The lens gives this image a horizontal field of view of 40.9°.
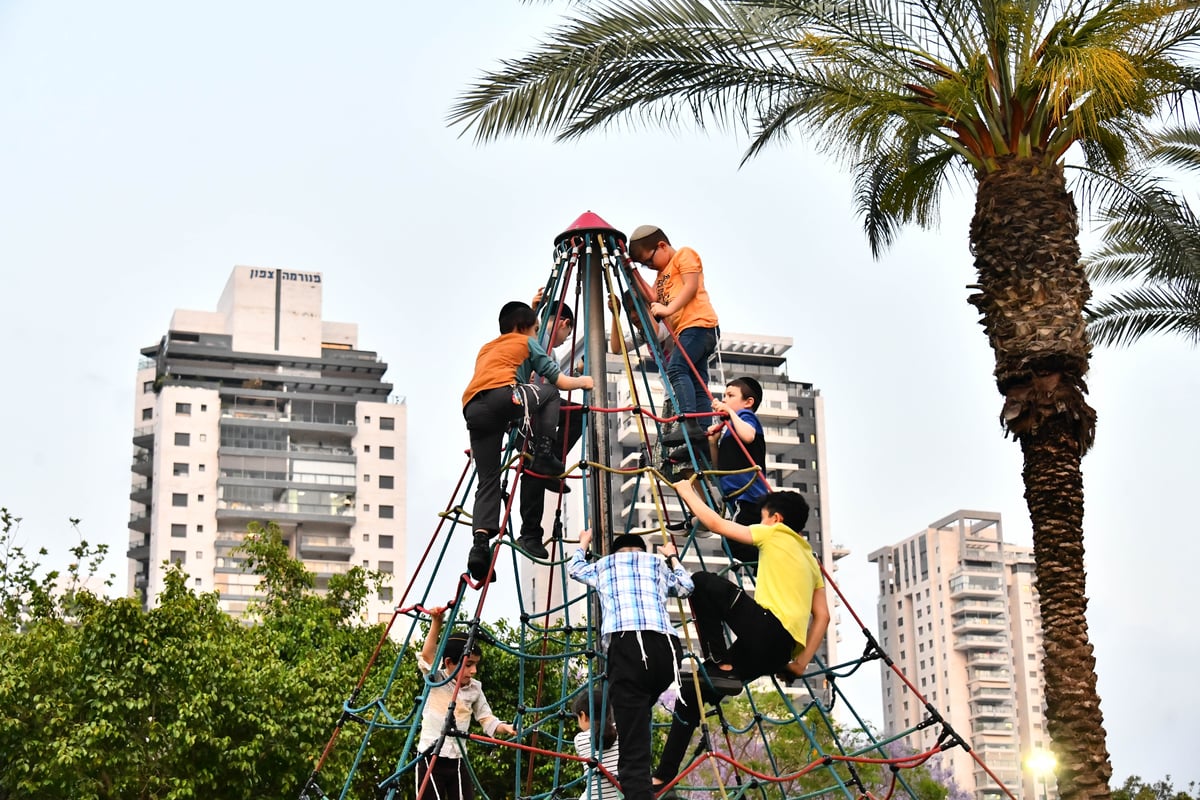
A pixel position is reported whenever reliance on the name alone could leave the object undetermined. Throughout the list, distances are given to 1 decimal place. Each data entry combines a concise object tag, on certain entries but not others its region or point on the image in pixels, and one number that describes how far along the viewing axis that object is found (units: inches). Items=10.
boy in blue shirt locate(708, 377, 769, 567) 384.8
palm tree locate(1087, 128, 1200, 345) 597.0
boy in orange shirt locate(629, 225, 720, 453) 398.3
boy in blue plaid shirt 299.6
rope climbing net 339.0
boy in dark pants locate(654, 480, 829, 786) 319.3
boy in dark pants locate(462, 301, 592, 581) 369.7
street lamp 824.0
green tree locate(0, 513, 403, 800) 668.1
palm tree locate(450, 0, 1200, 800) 490.9
